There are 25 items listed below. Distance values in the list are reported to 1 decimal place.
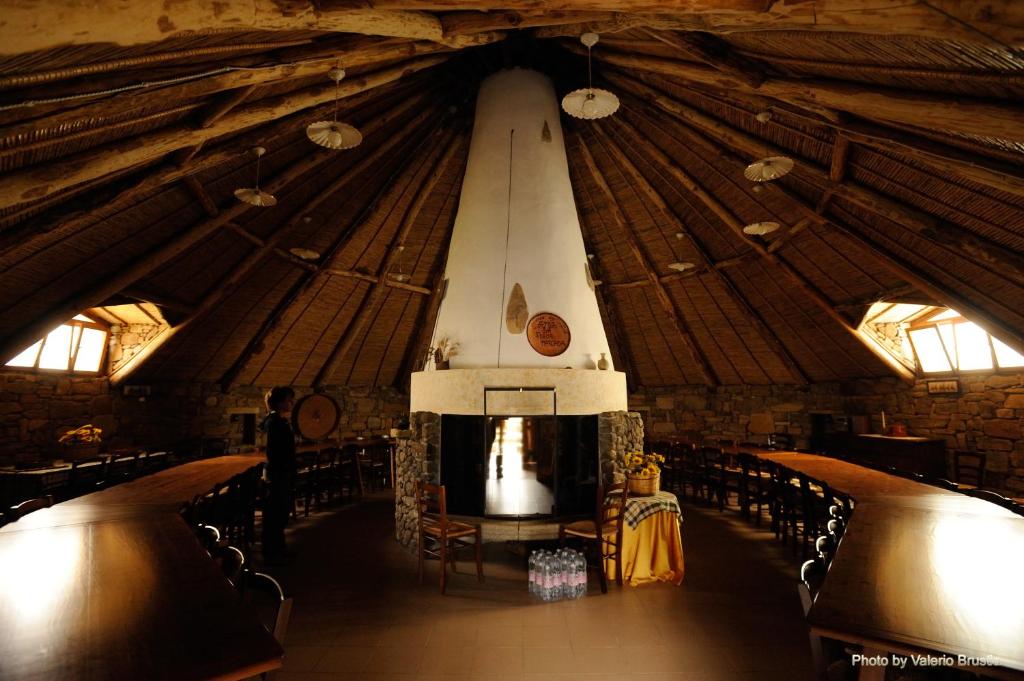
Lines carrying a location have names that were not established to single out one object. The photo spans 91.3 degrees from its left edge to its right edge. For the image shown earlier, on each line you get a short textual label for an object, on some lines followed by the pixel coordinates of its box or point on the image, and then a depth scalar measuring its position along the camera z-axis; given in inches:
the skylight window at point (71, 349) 274.1
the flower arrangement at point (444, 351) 238.1
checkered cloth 198.7
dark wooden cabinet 304.3
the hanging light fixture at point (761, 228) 238.7
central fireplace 221.6
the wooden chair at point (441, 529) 187.8
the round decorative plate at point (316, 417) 403.2
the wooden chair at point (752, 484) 259.9
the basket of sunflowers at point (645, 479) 208.1
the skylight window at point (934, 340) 286.4
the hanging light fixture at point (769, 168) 187.5
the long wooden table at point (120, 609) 58.9
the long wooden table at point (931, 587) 66.2
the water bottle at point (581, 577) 182.1
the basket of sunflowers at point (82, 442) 242.0
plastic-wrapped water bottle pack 178.4
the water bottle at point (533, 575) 182.2
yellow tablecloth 193.8
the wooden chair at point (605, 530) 184.1
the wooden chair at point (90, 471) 236.8
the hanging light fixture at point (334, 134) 173.3
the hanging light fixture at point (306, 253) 268.1
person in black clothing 211.8
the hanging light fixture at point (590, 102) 180.1
